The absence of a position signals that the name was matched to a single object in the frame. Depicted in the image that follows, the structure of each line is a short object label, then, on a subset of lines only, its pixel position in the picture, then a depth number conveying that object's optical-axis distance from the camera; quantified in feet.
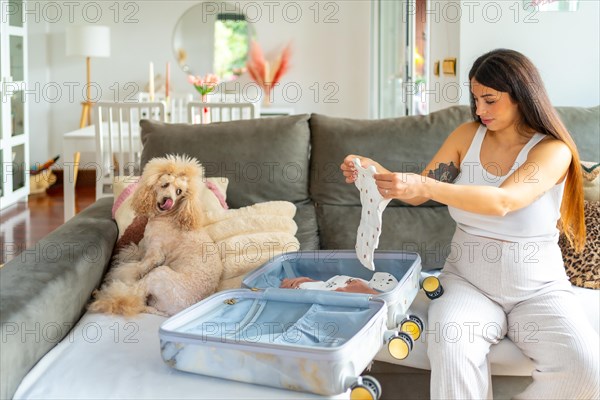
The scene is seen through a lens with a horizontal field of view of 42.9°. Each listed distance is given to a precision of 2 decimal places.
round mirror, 23.48
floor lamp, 21.70
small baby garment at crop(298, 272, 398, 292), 7.16
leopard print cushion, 8.08
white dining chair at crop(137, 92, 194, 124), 17.03
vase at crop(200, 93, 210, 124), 14.57
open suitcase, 5.41
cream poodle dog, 7.27
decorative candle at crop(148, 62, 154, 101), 17.50
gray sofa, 8.78
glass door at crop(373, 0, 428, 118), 14.83
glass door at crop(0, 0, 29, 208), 19.15
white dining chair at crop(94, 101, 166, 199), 13.99
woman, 6.31
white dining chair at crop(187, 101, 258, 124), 14.23
